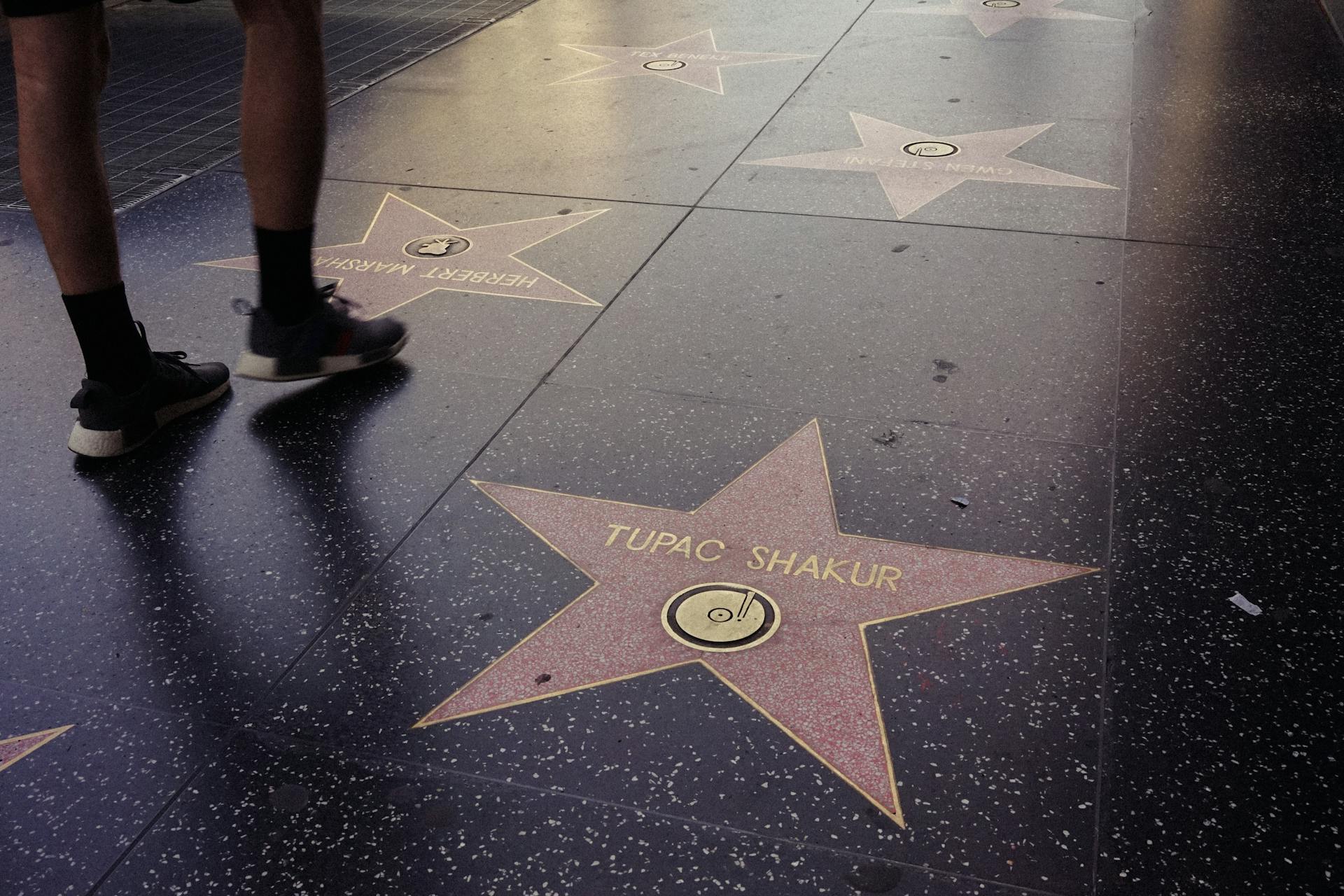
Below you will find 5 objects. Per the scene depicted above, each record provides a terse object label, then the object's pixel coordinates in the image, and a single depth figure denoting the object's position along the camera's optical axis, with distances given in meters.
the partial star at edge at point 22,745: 1.43
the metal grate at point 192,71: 3.54
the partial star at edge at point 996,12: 4.93
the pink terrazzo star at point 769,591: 1.47
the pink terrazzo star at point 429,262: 2.62
